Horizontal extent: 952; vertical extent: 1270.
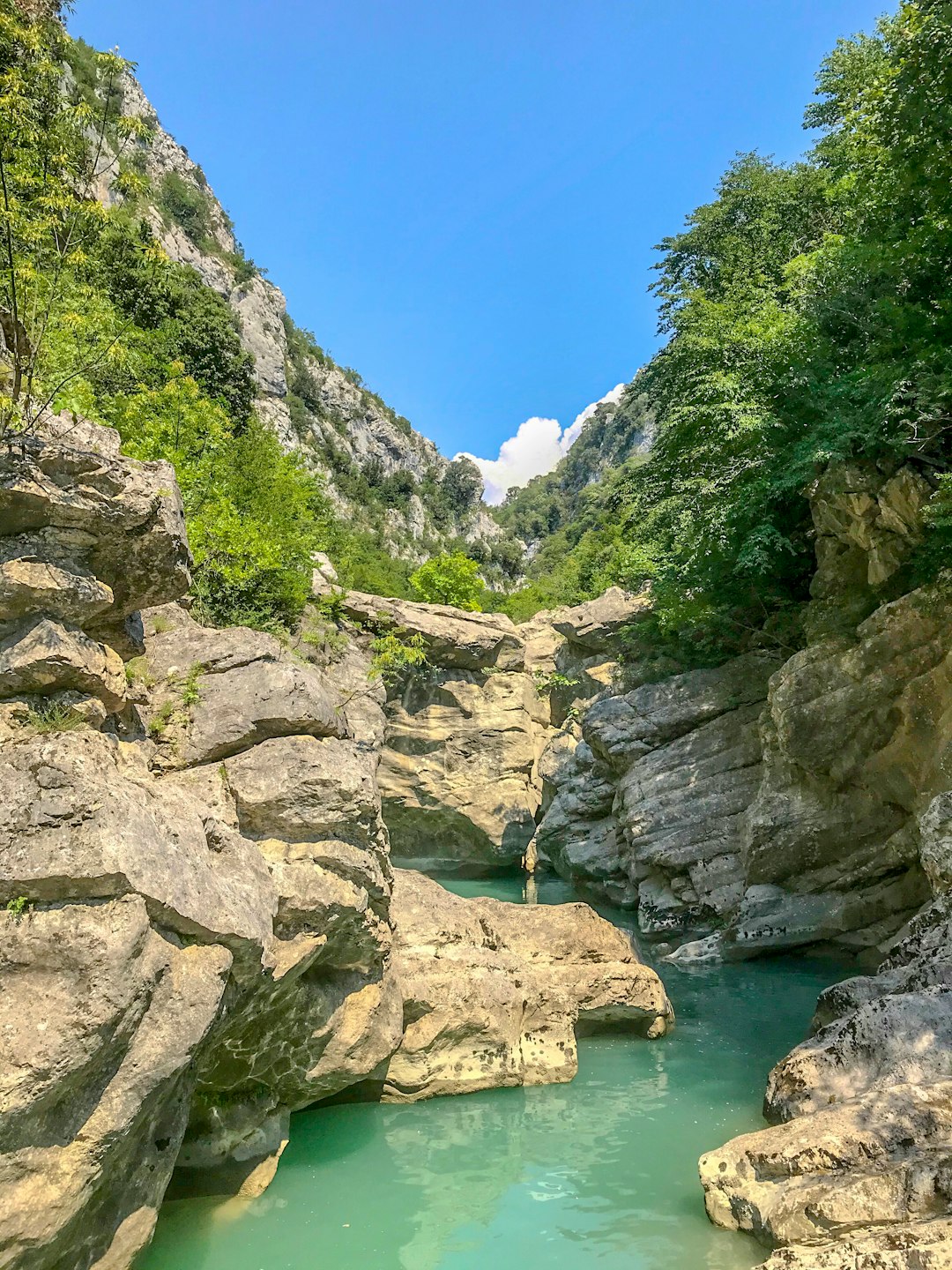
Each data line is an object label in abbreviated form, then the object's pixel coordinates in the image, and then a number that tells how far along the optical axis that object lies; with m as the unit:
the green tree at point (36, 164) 6.35
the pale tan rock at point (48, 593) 5.55
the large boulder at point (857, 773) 11.32
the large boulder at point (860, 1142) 4.90
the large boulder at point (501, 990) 8.77
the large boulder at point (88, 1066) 4.12
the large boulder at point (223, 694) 7.31
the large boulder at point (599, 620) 26.89
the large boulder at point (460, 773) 23.02
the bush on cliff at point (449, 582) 32.69
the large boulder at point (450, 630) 22.30
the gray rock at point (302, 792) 7.16
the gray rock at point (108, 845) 4.64
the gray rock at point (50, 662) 5.53
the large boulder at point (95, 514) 5.70
